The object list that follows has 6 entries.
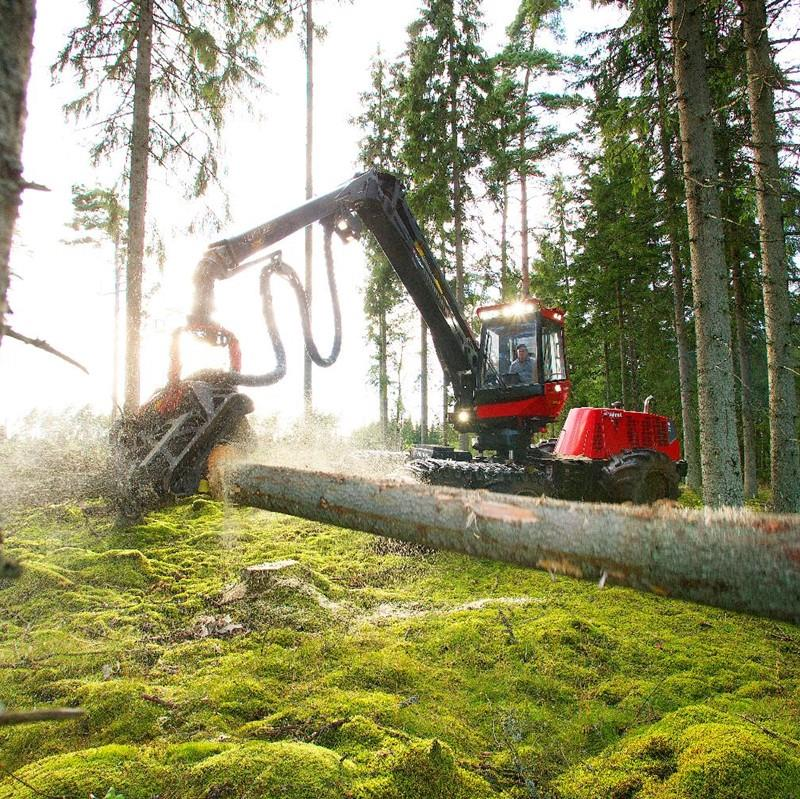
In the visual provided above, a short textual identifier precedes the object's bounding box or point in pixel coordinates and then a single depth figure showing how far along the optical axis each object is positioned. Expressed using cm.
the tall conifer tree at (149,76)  933
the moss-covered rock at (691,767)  199
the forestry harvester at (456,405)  530
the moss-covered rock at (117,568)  434
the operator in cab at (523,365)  721
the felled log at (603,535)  139
